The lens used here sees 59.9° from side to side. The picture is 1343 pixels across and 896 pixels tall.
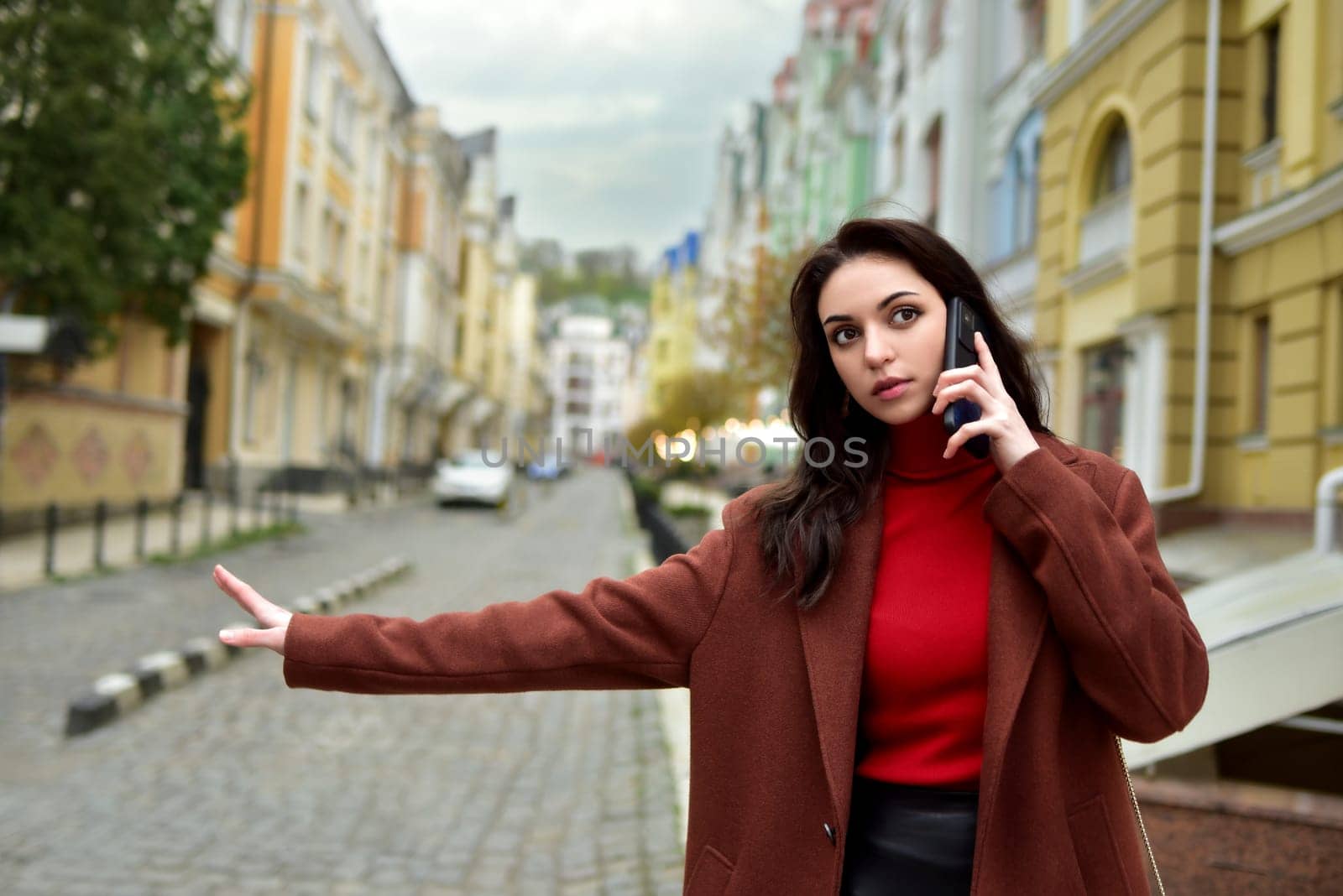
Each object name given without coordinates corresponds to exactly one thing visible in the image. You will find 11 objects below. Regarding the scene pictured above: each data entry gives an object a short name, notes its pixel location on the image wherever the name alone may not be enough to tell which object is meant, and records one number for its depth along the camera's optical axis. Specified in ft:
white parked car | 99.76
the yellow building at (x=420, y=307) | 136.87
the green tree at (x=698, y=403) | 113.09
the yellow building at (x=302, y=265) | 82.99
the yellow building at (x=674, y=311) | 228.84
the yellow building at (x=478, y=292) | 184.14
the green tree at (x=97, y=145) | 42.24
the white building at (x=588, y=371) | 443.32
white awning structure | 11.39
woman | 5.54
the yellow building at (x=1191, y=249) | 29.22
